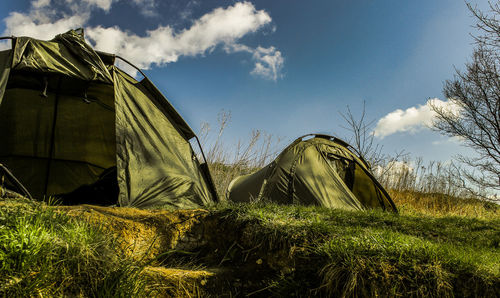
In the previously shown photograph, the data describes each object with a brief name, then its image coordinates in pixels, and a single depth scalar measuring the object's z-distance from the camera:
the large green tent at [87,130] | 4.46
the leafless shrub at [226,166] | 8.66
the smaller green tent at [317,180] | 5.48
